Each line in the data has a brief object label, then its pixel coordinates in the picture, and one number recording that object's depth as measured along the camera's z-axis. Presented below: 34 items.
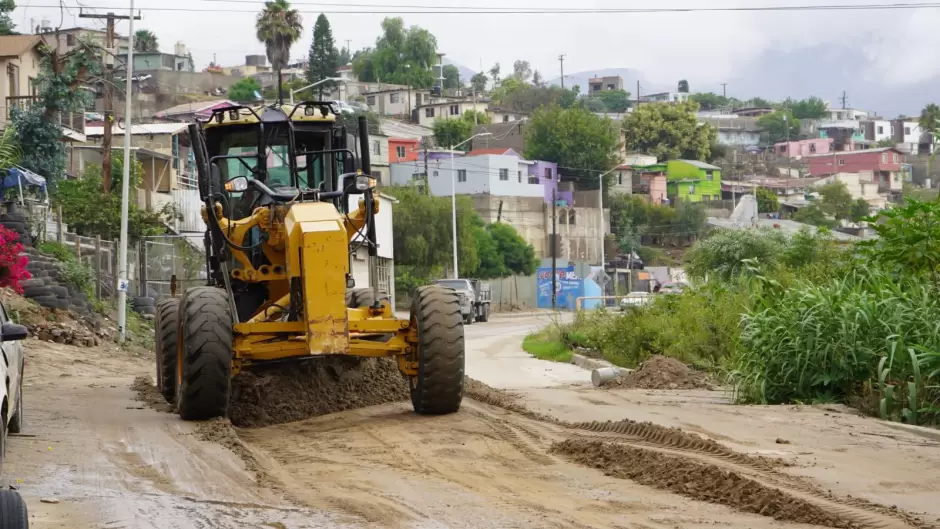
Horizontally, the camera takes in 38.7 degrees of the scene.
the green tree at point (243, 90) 110.56
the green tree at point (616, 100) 187.75
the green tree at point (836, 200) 101.25
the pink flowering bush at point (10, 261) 28.06
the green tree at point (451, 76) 177.38
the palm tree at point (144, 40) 122.12
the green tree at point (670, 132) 119.94
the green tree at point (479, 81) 184.00
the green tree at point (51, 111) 44.47
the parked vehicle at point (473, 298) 52.38
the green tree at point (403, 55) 146.25
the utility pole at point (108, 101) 42.28
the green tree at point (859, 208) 99.01
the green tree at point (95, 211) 44.75
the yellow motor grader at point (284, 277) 12.77
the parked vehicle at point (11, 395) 6.29
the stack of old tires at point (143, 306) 38.72
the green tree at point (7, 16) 69.78
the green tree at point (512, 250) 83.88
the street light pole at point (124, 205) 32.56
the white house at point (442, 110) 124.94
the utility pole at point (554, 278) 74.81
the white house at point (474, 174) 89.01
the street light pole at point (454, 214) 67.88
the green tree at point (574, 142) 104.62
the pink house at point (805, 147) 152.00
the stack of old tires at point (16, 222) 31.06
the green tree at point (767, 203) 104.06
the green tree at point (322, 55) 120.88
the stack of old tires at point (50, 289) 29.59
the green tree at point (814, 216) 97.06
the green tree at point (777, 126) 165.65
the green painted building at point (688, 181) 109.44
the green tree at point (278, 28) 83.81
